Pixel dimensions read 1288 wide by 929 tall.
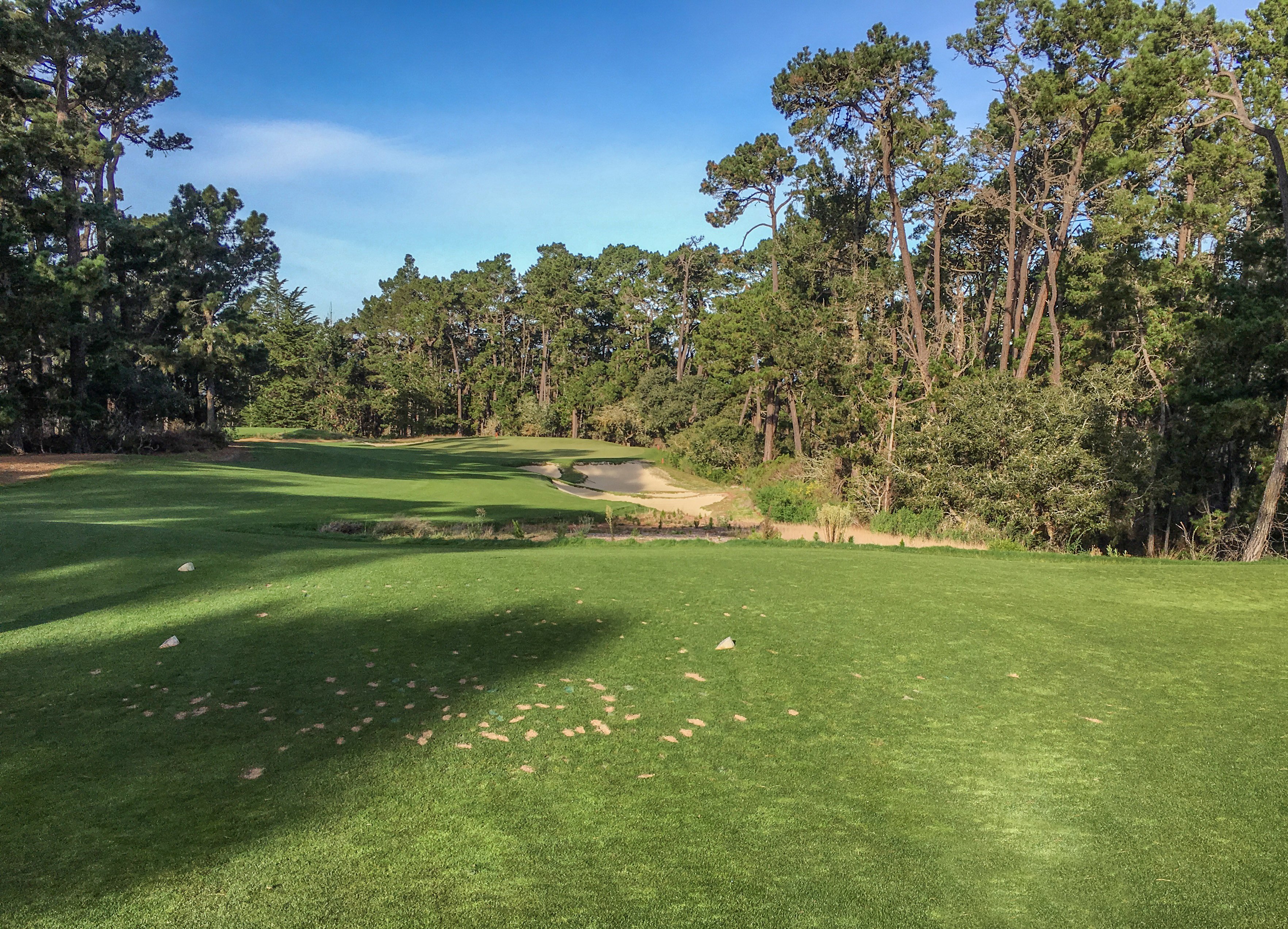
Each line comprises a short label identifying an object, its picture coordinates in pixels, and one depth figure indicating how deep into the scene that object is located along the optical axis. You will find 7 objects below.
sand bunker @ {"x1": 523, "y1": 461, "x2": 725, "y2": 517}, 28.22
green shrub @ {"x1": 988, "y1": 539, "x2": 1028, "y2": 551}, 15.27
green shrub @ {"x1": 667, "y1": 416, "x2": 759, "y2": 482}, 39.75
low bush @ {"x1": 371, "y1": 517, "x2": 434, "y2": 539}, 15.41
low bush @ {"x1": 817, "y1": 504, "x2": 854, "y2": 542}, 18.80
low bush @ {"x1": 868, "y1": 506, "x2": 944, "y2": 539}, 18.41
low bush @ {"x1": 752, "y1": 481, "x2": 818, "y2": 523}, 22.17
